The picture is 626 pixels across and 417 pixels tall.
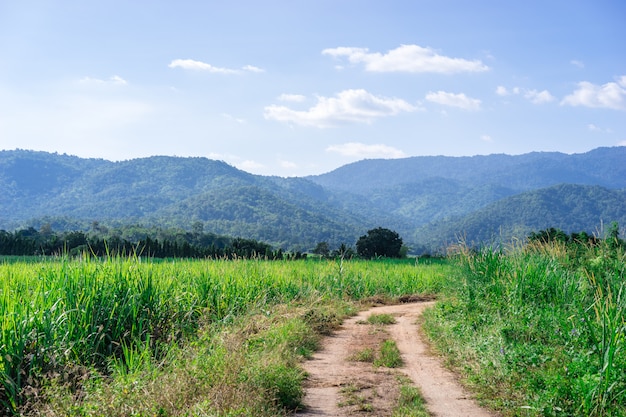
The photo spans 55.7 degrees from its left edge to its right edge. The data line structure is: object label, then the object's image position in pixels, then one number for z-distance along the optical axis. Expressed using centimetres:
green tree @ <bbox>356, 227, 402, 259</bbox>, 5338
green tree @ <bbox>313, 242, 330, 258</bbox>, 5798
